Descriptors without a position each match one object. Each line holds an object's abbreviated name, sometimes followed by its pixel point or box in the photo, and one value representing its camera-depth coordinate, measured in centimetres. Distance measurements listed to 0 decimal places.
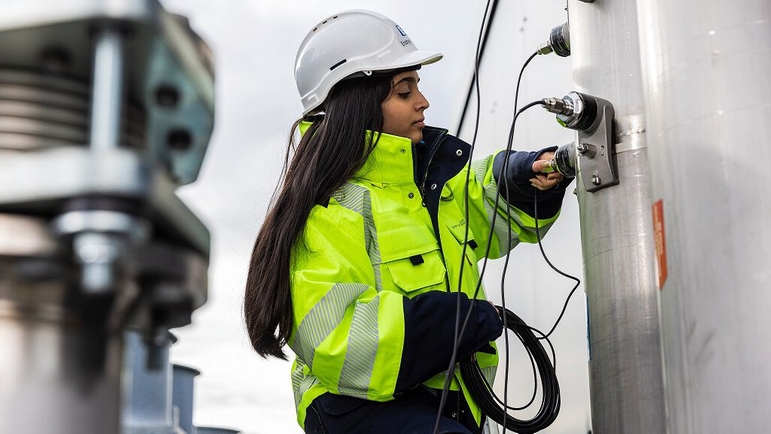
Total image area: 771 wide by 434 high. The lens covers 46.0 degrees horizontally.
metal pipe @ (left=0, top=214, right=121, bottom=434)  41
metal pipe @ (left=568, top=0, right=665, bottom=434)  217
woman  231
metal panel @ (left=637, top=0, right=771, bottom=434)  162
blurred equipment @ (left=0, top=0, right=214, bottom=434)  41
